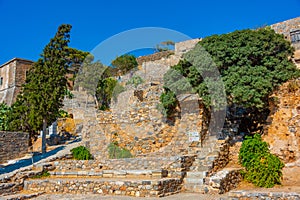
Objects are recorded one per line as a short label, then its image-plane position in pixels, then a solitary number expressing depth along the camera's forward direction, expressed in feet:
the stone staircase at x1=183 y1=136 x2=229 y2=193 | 33.57
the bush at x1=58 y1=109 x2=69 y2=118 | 85.95
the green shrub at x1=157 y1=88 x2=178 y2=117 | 47.22
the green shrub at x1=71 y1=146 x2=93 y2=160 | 47.03
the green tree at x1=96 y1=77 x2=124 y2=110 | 89.34
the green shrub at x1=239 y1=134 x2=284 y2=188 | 32.94
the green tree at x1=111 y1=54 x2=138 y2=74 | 110.63
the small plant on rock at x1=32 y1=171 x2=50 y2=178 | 43.05
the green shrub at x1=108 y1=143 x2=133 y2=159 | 47.11
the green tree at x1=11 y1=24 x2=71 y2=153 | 56.75
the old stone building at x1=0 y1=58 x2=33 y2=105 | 102.58
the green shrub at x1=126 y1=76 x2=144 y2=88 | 85.58
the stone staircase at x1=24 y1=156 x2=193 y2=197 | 32.50
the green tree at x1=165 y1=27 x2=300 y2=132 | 39.50
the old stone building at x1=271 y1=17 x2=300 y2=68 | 70.69
